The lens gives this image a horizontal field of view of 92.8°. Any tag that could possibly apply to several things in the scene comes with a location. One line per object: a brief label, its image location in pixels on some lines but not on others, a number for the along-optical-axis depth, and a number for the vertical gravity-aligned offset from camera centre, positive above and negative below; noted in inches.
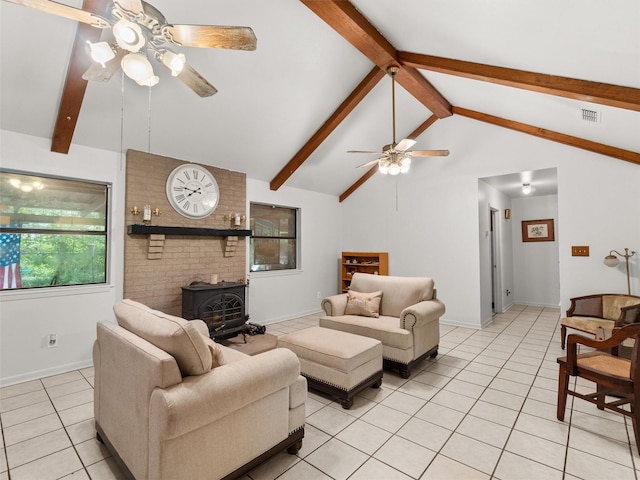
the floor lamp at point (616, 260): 157.8 -8.4
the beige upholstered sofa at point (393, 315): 127.7 -33.5
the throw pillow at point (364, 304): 152.1 -29.3
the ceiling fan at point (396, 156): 139.9 +41.6
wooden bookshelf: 246.7 -15.4
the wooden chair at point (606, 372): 80.3 -36.0
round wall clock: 167.3 +32.5
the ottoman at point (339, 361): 102.5 -40.5
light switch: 171.2 -3.9
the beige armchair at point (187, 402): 56.7 -32.4
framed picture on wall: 264.2 +12.4
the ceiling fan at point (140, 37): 69.4 +52.6
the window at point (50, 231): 126.4 +7.7
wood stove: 157.6 -32.1
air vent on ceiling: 127.1 +54.8
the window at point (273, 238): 220.4 +6.7
